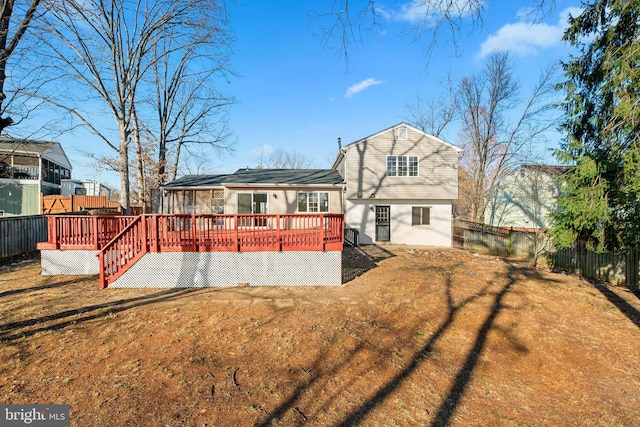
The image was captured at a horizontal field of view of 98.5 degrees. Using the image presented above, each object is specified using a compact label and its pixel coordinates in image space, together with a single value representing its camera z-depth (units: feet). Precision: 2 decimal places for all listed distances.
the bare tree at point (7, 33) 18.79
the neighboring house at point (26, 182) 79.05
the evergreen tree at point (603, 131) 22.33
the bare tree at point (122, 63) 40.81
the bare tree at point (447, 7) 11.39
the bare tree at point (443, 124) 79.41
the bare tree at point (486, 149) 66.80
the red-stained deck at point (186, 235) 24.03
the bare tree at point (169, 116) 67.62
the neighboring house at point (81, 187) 107.55
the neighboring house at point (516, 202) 64.34
